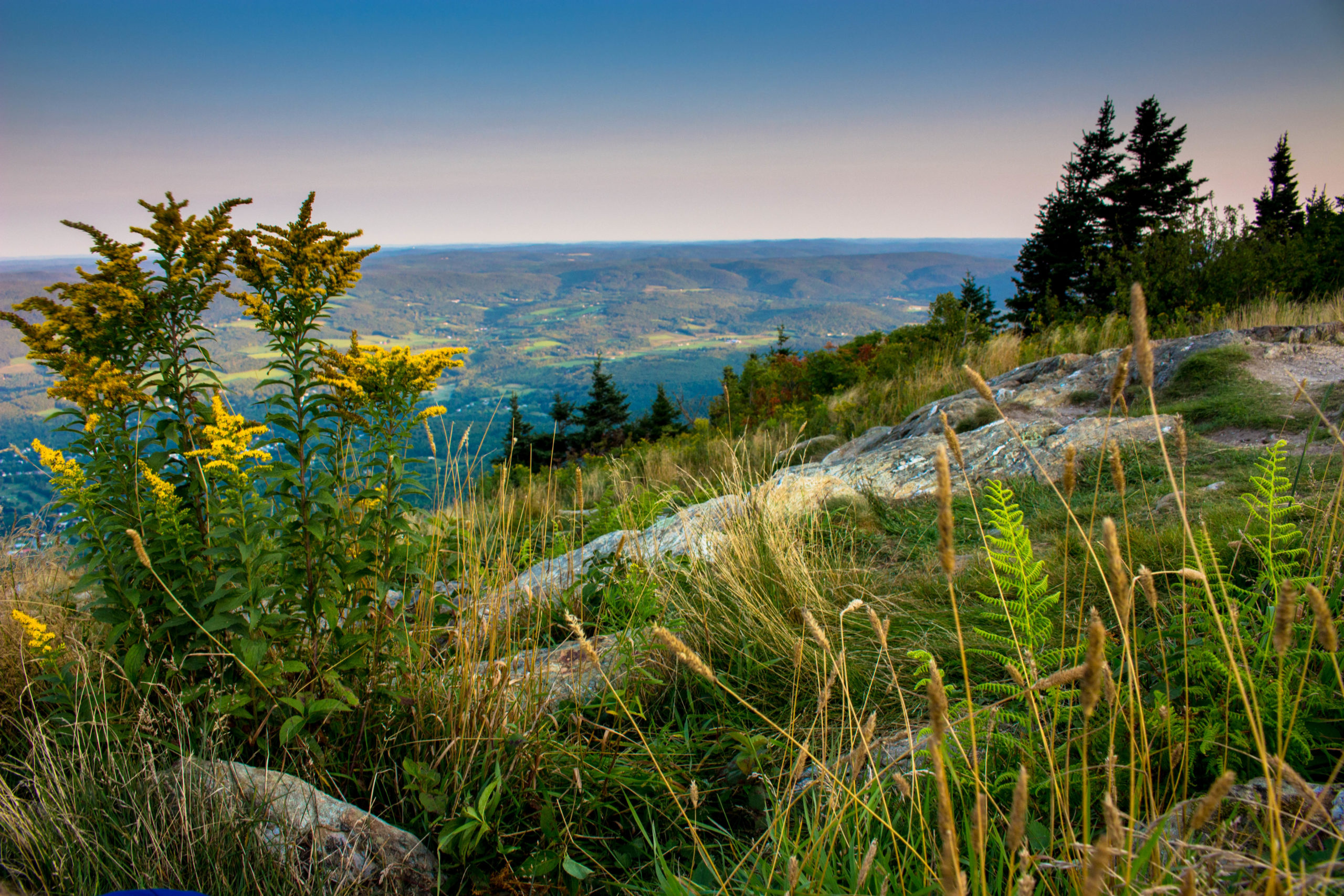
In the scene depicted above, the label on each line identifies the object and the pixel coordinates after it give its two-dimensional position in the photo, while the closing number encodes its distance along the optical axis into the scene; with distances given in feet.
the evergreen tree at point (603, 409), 111.65
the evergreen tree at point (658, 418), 100.63
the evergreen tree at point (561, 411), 92.22
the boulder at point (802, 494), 13.05
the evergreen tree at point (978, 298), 89.20
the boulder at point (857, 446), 21.65
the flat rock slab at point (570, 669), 7.72
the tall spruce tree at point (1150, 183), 105.29
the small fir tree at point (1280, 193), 128.67
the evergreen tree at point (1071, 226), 105.60
